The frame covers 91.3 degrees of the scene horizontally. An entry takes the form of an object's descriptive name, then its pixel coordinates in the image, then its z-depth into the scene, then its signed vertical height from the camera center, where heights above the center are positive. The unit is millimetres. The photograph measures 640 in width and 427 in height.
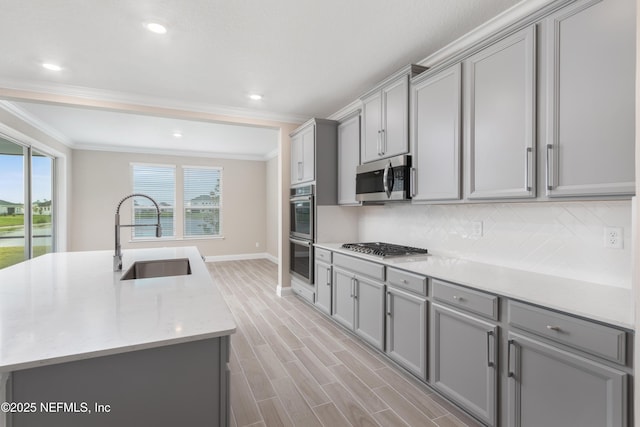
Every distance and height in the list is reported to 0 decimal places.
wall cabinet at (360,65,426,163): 2684 +881
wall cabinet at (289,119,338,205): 3906 +676
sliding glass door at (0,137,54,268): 4176 +116
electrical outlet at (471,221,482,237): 2480 -134
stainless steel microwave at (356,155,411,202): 2668 +298
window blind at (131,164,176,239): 7027 +359
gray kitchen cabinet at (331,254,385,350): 2672 -849
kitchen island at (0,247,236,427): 957 -496
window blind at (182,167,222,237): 7449 +240
